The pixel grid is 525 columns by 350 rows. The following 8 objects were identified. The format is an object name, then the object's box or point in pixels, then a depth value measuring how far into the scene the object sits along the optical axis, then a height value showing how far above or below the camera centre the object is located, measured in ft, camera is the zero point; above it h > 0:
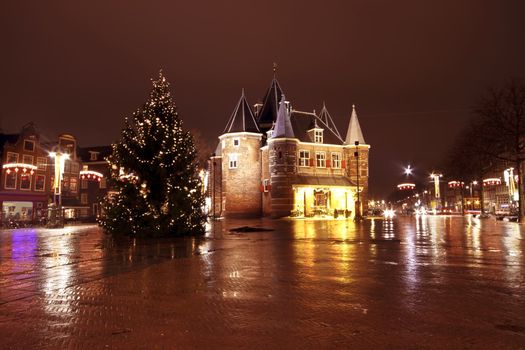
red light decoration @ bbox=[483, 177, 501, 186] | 189.12 +14.01
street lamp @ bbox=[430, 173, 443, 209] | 192.93 +13.80
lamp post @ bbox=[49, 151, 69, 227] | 107.45 +7.11
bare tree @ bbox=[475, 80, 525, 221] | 119.96 +24.59
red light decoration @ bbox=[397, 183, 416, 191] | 211.08 +13.90
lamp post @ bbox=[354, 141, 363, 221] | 136.15 +1.10
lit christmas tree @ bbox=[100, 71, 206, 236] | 71.05 +6.29
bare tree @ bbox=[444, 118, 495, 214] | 129.70 +19.61
